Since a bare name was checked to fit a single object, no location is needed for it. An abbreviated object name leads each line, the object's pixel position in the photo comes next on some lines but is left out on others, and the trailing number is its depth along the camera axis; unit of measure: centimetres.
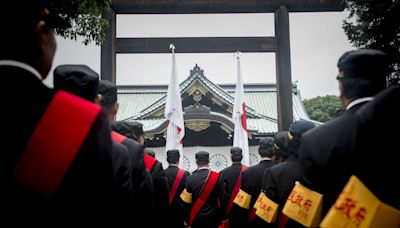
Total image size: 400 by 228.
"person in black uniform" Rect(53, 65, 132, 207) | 253
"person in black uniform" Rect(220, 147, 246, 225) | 774
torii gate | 1046
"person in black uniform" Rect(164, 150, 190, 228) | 806
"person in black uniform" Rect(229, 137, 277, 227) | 627
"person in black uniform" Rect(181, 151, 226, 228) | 773
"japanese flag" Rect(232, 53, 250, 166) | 1040
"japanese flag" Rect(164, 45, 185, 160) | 991
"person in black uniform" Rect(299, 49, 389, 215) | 223
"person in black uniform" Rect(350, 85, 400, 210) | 189
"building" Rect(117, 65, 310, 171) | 1798
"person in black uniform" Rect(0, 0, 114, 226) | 146
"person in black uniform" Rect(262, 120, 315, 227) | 399
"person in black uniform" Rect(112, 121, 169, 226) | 468
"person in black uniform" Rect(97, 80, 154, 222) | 339
